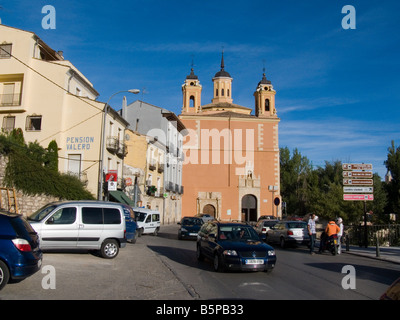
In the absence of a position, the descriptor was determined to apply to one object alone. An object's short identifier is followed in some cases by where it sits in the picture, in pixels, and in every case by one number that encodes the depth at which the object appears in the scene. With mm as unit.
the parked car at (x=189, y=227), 23047
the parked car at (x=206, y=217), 40738
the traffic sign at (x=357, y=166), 18741
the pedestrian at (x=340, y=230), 16375
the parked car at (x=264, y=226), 24406
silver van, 11844
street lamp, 20866
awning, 29311
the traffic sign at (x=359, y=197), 18516
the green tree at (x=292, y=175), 64125
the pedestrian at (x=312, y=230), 16656
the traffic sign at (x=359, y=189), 18544
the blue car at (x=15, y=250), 7152
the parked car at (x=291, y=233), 18781
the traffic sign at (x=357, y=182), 18625
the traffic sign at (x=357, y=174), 18688
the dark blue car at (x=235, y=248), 10062
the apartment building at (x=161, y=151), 40406
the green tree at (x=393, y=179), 33469
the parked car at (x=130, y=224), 18047
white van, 23922
